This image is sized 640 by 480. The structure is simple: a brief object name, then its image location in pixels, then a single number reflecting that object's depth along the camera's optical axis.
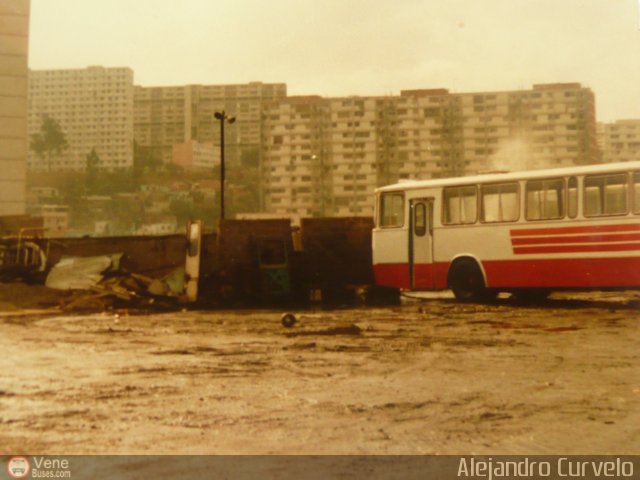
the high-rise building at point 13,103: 50.50
